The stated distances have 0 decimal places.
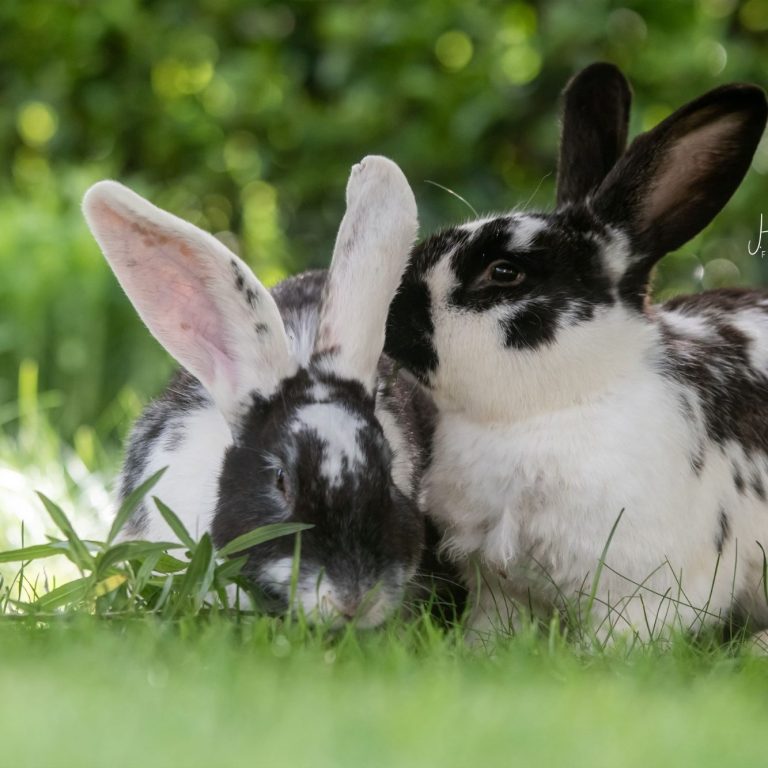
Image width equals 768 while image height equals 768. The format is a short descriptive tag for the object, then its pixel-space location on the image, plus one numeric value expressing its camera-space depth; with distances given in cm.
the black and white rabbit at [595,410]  633
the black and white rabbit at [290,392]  569
